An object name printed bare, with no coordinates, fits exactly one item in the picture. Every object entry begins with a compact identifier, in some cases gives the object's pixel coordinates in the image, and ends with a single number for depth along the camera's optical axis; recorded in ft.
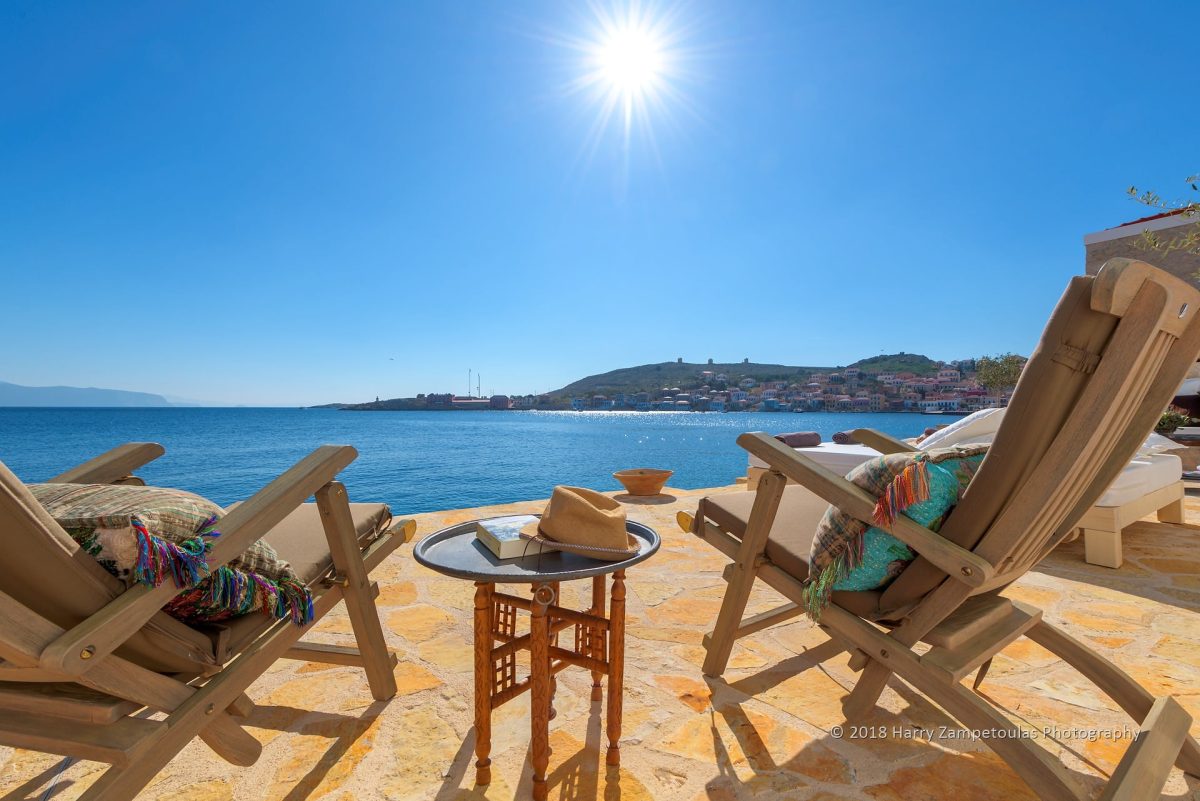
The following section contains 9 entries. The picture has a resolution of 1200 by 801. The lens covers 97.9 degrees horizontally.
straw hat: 4.38
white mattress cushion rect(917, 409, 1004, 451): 9.60
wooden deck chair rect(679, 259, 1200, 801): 3.37
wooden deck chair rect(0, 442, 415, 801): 2.62
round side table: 4.12
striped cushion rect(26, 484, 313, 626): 3.02
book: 4.38
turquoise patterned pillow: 3.99
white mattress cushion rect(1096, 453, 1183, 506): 10.01
